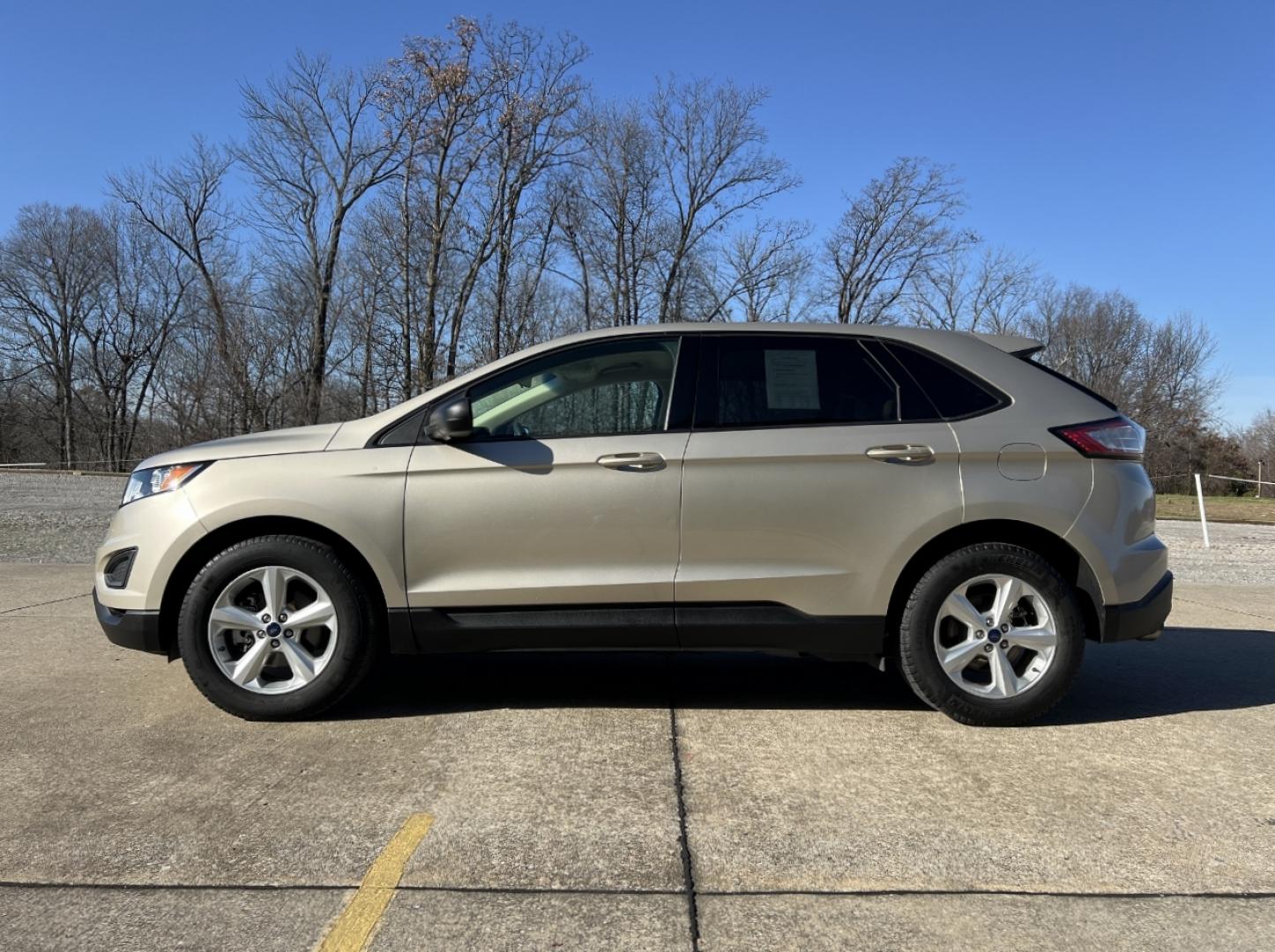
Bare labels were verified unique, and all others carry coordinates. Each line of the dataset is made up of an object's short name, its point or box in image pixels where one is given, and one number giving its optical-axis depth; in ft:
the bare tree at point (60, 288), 169.68
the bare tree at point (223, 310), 117.70
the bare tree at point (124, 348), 172.55
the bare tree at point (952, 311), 146.92
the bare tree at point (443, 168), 100.37
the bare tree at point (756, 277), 131.75
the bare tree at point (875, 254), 138.92
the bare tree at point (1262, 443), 194.70
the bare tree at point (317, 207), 115.75
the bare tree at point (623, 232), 125.90
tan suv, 12.41
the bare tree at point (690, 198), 127.13
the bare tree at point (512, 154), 105.40
